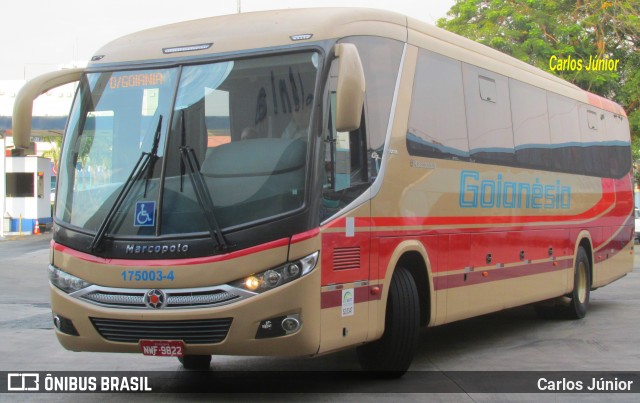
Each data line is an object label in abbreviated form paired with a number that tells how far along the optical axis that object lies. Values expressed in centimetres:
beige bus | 751
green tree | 3497
